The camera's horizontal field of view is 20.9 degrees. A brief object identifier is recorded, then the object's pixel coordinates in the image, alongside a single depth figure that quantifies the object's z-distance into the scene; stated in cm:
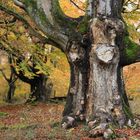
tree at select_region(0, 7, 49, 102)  2019
